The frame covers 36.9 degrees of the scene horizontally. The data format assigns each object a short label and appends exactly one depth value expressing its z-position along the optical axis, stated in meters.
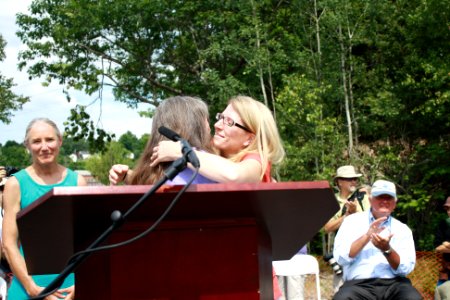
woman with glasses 2.83
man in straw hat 7.44
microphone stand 1.93
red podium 2.09
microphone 2.12
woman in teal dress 3.72
